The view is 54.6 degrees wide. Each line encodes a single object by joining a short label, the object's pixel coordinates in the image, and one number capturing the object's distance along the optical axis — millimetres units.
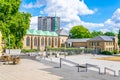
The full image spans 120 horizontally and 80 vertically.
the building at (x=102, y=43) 42816
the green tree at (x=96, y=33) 64462
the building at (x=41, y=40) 45464
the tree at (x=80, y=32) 57319
